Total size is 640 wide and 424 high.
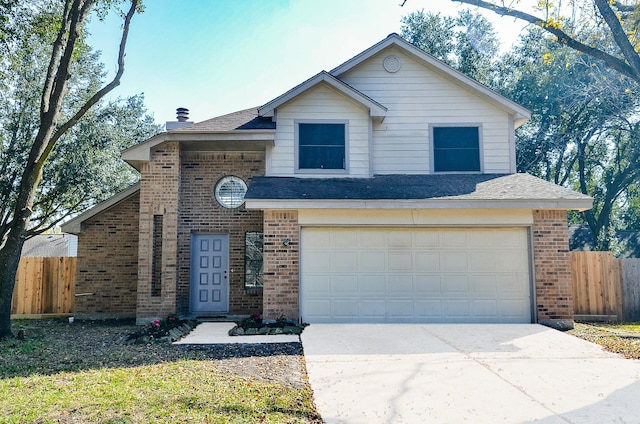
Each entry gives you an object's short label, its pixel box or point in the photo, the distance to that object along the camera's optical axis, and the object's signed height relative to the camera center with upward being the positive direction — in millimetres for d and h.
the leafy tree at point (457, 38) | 22909 +11301
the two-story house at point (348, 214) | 9797 +746
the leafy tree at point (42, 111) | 9266 +4311
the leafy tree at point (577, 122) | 17969 +5433
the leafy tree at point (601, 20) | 7211 +4078
